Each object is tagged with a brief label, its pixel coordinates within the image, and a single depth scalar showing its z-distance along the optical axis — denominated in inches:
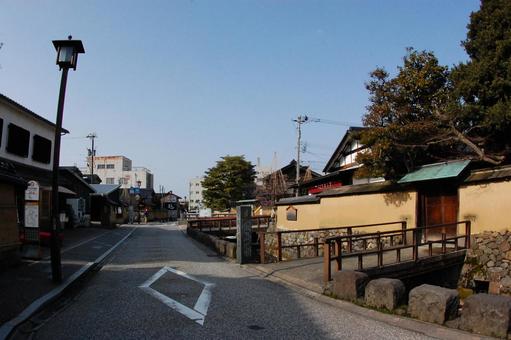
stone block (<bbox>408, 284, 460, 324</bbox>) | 291.1
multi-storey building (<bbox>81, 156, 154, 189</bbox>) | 4296.3
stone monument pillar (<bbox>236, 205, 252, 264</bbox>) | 622.5
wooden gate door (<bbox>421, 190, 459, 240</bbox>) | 680.4
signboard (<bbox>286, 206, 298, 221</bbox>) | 1147.9
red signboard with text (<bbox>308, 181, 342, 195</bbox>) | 1304.7
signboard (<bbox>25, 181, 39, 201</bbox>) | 499.0
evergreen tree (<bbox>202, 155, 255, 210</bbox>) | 2444.6
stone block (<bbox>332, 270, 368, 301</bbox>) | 365.7
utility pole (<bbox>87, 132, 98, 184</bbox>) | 2552.2
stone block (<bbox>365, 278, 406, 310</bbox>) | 327.9
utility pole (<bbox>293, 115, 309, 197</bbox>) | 1826.5
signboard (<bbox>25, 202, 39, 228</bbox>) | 503.3
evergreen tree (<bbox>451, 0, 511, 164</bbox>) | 587.5
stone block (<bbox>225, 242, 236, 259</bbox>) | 709.8
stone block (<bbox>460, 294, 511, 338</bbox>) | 259.3
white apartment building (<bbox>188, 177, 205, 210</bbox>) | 5219.5
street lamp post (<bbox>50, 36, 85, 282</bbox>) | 412.8
